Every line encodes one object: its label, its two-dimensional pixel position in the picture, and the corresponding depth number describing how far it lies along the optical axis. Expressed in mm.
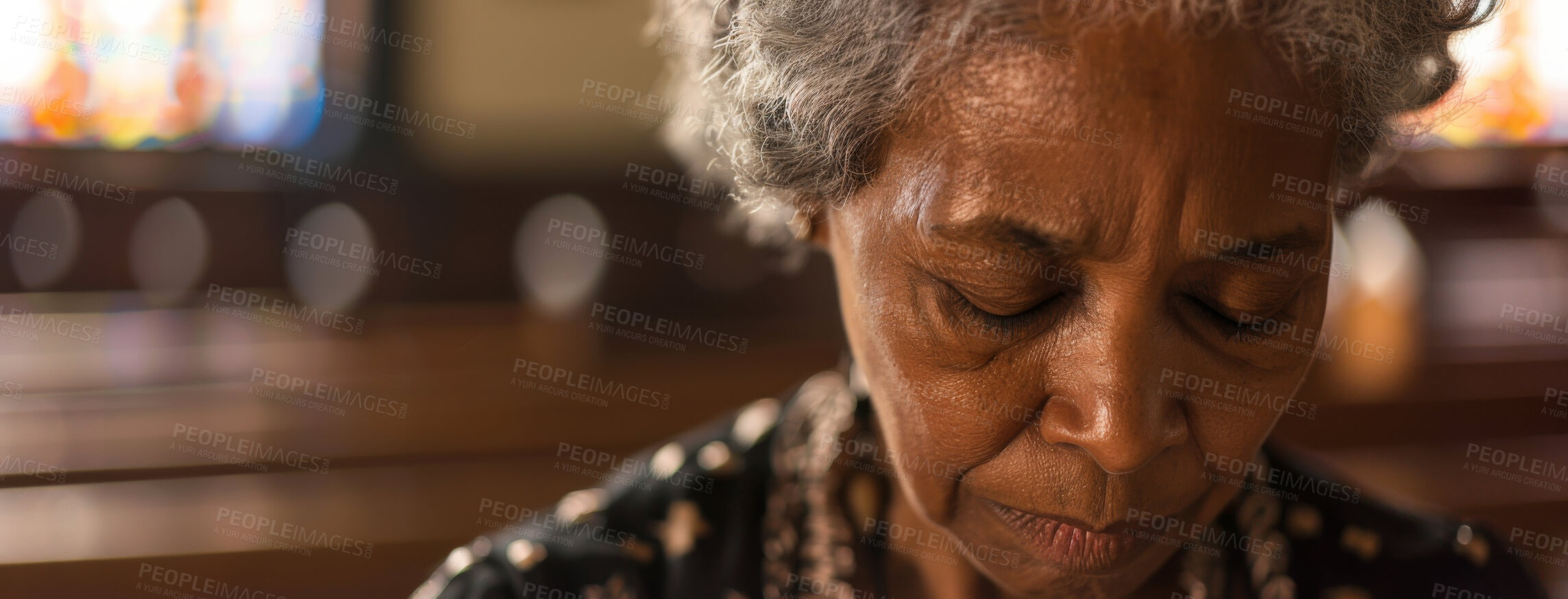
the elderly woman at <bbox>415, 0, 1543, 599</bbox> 934
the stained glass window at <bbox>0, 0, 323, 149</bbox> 2713
